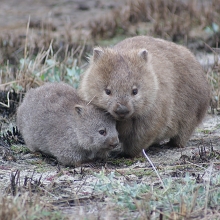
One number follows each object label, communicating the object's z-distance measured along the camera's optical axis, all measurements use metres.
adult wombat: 13.09
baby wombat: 13.44
